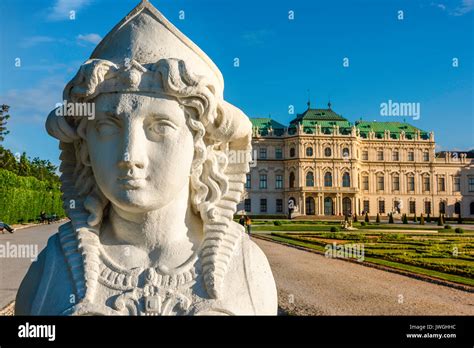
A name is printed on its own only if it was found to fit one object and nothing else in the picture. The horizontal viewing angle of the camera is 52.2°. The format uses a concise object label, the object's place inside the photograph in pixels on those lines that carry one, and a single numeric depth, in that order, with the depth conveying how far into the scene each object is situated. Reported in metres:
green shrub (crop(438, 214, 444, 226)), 29.93
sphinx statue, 1.71
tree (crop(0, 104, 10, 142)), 32.47
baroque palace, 47.59
